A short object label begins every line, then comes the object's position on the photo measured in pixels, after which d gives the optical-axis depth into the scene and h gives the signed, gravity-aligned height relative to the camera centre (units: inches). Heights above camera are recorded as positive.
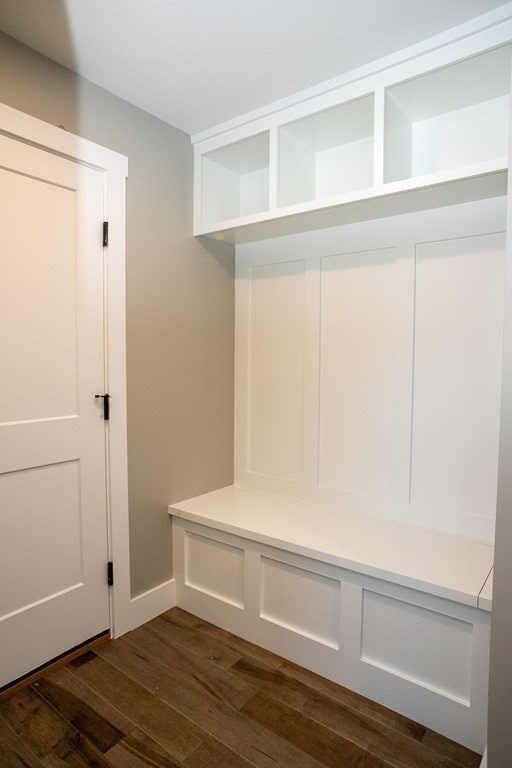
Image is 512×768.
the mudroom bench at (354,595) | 61.1 -36.8
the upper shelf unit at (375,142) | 66.7 +39.4
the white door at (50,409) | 68.1 -7.9
